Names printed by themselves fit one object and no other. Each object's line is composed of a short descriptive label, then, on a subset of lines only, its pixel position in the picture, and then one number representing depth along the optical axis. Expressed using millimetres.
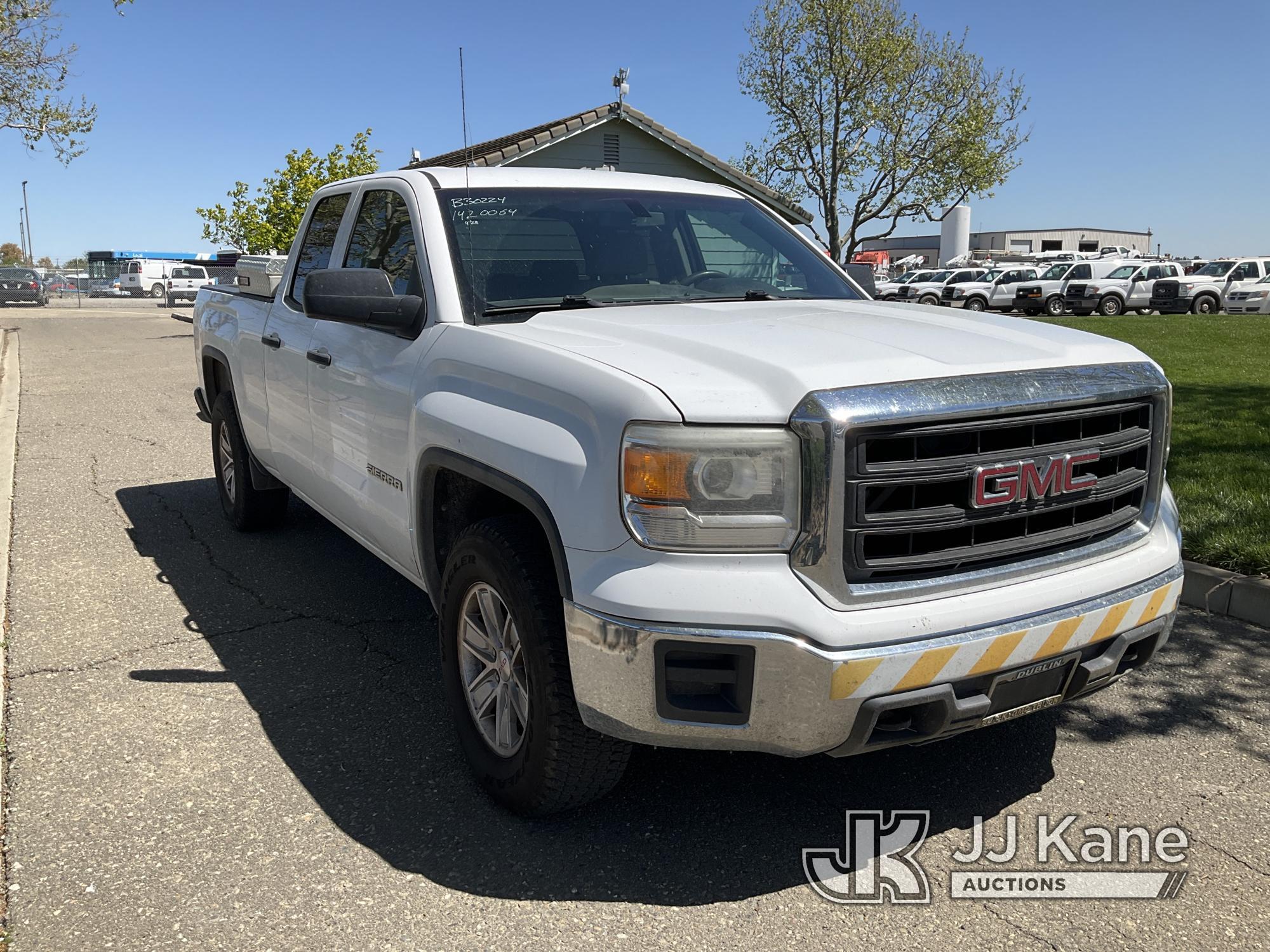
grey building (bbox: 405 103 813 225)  19469
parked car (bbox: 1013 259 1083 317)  34125
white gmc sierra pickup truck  2568
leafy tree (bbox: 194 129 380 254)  25359
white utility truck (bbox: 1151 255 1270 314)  33031
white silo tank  84750
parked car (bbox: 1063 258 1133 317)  33375
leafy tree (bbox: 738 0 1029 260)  34594
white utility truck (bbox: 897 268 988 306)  38625
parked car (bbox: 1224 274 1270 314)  32156
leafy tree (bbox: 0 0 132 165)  24500
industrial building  110562
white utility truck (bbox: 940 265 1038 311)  35281
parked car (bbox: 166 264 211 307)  52531
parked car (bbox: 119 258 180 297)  64938
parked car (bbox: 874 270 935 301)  36994
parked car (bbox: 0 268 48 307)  45719
